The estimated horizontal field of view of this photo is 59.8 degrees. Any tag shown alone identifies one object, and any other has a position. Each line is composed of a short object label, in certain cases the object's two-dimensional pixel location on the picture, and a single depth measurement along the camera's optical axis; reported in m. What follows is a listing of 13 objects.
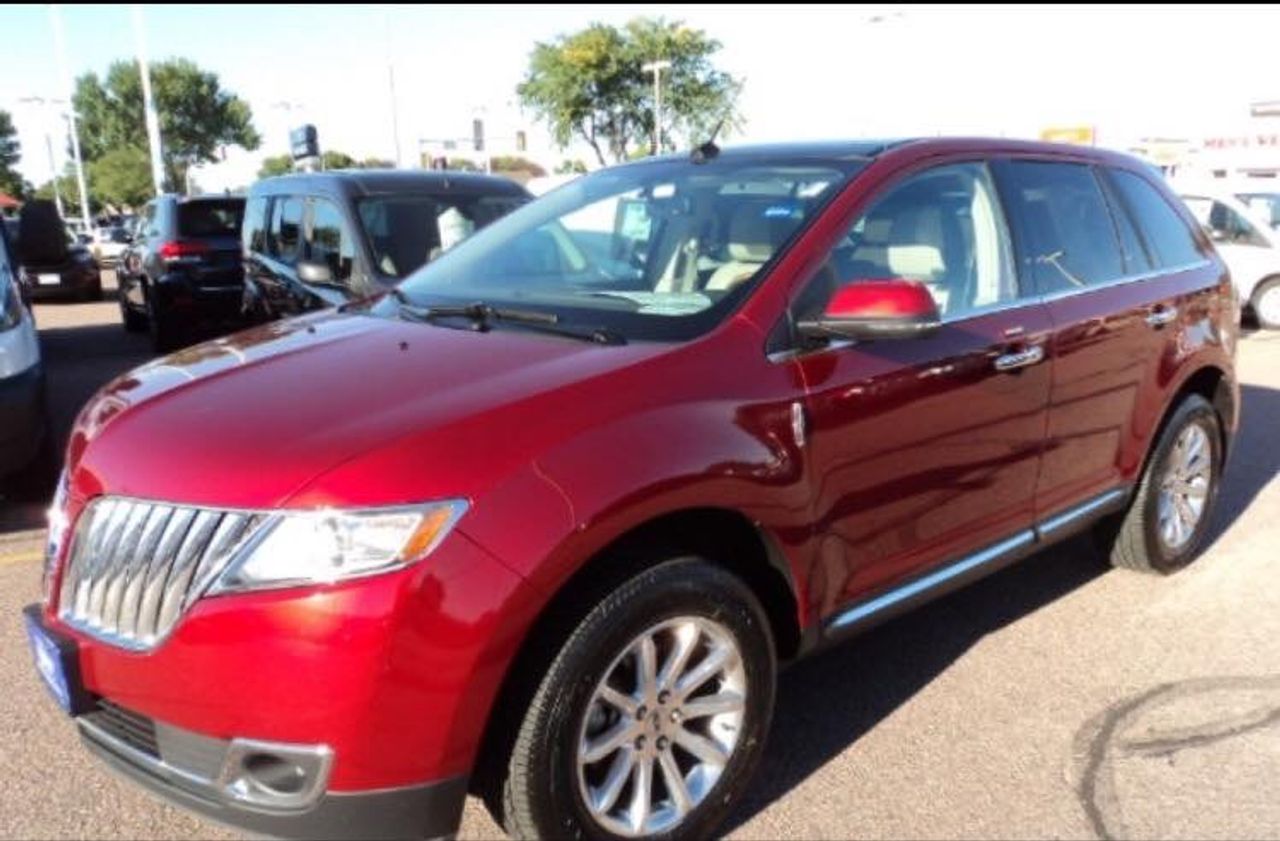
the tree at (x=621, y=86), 48.81
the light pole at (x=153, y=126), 27.44
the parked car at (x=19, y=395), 5.02
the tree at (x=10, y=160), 70.25
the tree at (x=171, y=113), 69.31
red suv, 2.17
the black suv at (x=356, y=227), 6.67
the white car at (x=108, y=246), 31.17
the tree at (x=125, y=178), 65.62
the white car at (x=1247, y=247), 13.08
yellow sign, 38.97
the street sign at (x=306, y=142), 19.85
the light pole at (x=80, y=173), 49.76
